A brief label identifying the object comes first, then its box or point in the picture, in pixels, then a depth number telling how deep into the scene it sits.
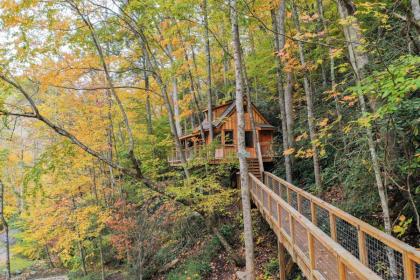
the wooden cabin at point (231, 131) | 15.67
